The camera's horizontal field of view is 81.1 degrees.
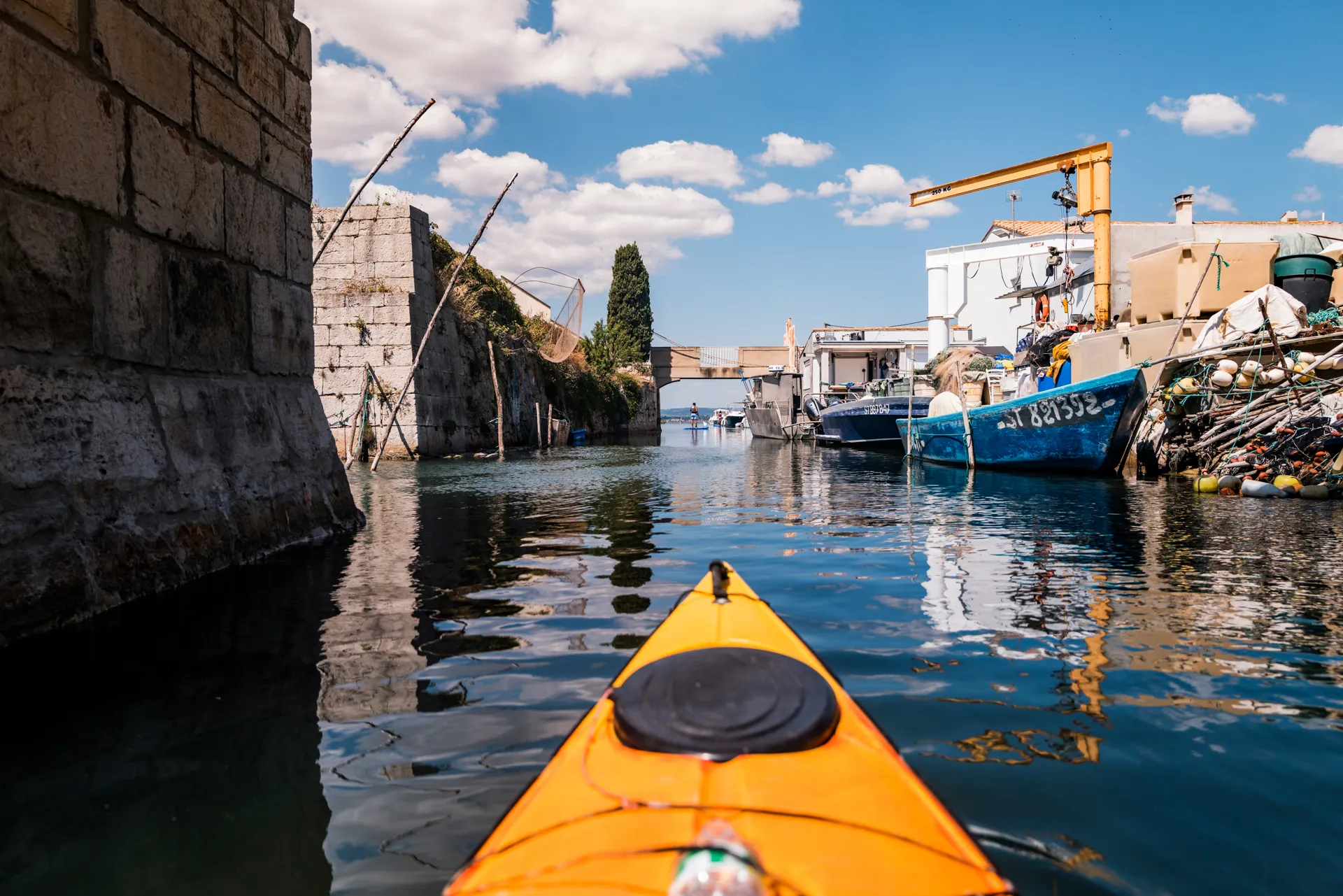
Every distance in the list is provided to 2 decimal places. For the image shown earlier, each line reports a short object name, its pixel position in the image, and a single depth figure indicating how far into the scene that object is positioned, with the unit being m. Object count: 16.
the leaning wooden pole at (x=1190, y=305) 12.40
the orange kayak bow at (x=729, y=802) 1.14
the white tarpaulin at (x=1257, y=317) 11.10
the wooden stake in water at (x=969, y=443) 15.27
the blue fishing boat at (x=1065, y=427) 11.78
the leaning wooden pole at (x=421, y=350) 15.16
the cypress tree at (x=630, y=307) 53.06
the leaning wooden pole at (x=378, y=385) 17.73
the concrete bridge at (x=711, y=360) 54.44
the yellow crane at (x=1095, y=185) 17.92
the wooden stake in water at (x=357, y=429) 17.29
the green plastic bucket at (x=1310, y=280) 12.47
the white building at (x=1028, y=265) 26.55
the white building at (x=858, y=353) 39.81
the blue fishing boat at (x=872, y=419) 22.41
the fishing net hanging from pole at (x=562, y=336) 26.25
